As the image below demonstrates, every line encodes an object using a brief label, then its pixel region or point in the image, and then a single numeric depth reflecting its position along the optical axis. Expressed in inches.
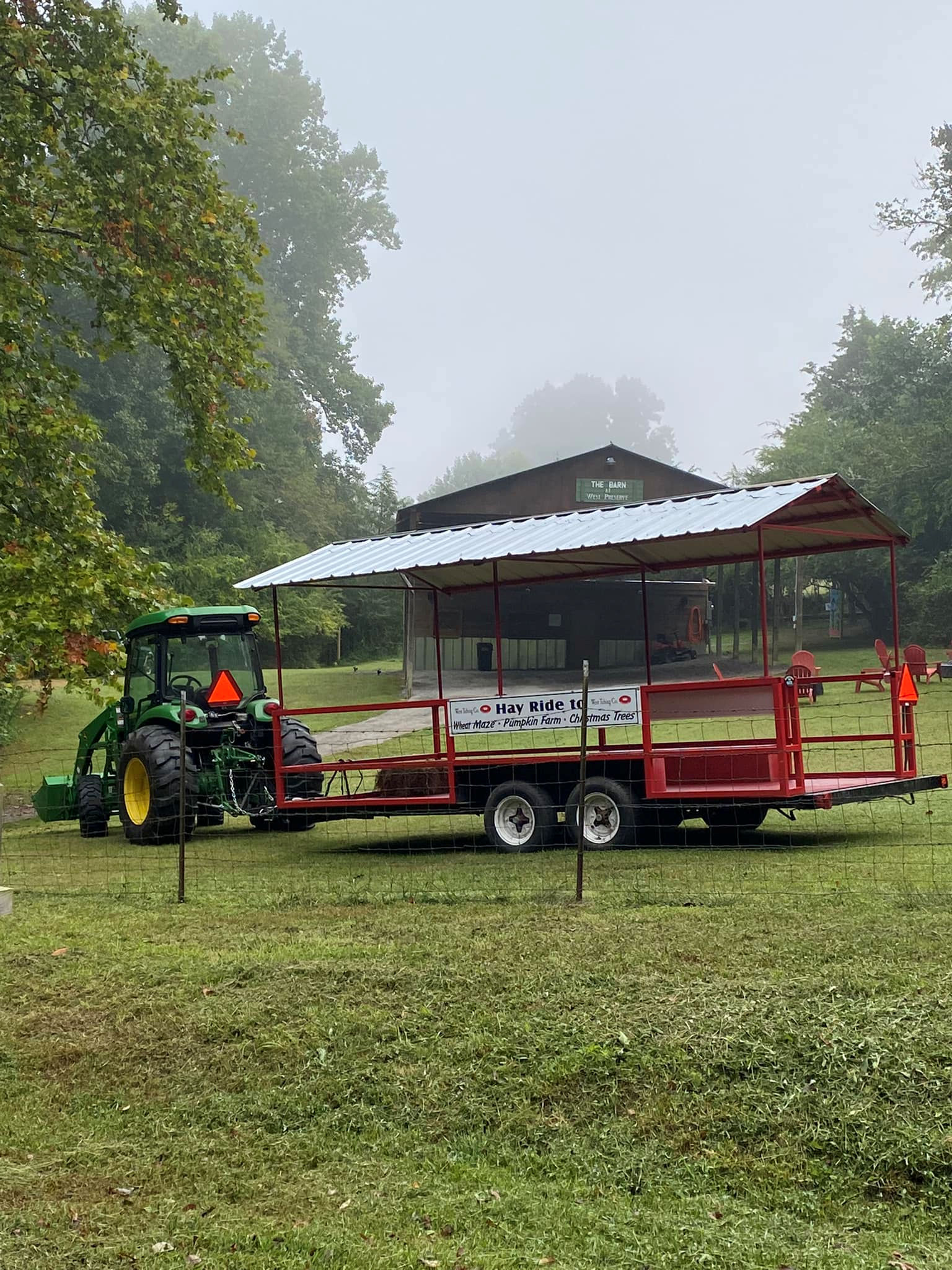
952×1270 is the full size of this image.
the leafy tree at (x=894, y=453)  1374.3
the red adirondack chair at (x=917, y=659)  920.9
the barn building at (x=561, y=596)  1343.5
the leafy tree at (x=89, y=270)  534.0
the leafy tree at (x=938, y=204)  1530.5
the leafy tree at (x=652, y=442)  7229.3
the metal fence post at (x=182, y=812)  310.3
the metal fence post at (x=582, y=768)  277.5
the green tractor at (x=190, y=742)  486.9
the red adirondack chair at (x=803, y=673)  661.3
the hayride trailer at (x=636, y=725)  380.5
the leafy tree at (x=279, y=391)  1589.6
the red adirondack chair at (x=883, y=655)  855.7
